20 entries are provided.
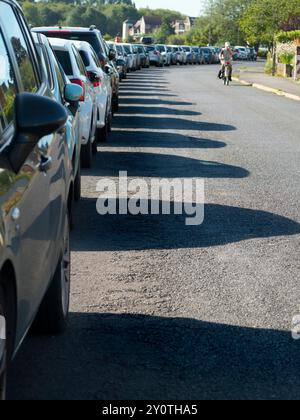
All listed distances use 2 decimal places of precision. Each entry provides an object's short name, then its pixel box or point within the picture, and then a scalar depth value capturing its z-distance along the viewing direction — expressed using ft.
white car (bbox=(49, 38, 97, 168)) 42.14
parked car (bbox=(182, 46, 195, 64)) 296.10
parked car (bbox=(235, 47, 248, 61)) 373.40
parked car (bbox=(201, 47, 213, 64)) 316.19
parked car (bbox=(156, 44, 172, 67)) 261.73
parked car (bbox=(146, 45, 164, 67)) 246.88
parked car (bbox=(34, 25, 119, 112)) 58.44
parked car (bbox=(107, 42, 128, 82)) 138.91
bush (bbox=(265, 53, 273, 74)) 185.52
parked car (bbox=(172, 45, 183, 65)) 279.49
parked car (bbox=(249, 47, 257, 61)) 376.27
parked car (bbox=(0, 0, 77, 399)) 12.41
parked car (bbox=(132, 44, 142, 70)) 199.97
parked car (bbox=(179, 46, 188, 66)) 289.25
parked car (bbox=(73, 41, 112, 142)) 51.60
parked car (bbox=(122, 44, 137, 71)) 184.03
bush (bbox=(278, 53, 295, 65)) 164.55
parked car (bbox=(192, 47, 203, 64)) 306.14
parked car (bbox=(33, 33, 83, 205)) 22.03
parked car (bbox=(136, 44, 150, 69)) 215.49
